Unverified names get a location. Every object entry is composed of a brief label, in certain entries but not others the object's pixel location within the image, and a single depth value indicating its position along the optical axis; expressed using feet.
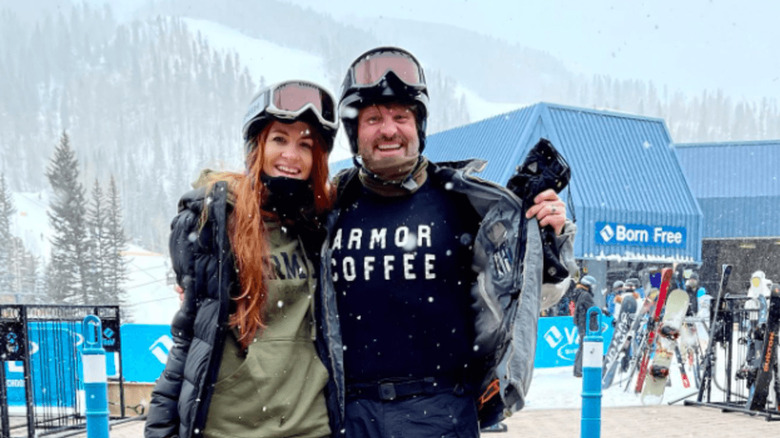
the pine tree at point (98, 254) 143.33
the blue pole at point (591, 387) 19.40
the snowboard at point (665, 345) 35.29
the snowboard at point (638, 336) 39.99
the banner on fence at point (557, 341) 48.44
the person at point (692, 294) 54.65
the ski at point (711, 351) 33.12
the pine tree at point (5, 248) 183.32
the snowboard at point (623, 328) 42.54
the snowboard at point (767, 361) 30.01
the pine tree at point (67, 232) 144.25
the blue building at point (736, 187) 100.22
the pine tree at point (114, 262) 143.64
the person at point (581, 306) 42.76
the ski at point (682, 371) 39.50
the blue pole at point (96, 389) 19.72
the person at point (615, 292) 55.77
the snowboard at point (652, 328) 37.88
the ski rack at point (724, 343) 32.58
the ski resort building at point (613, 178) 78.18
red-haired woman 8.81
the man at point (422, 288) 9.20
